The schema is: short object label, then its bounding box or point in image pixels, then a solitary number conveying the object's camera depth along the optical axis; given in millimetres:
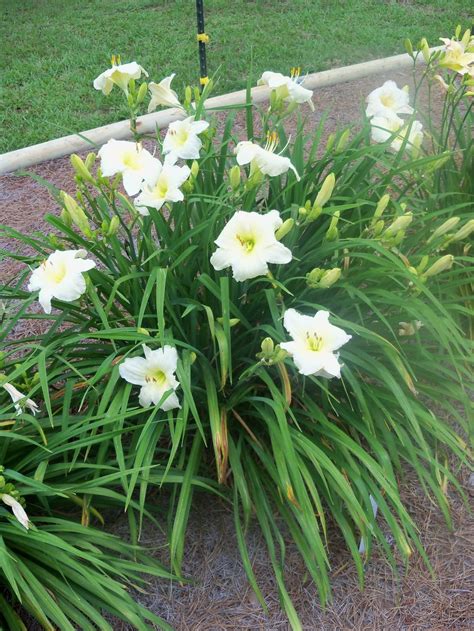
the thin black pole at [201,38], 3526
